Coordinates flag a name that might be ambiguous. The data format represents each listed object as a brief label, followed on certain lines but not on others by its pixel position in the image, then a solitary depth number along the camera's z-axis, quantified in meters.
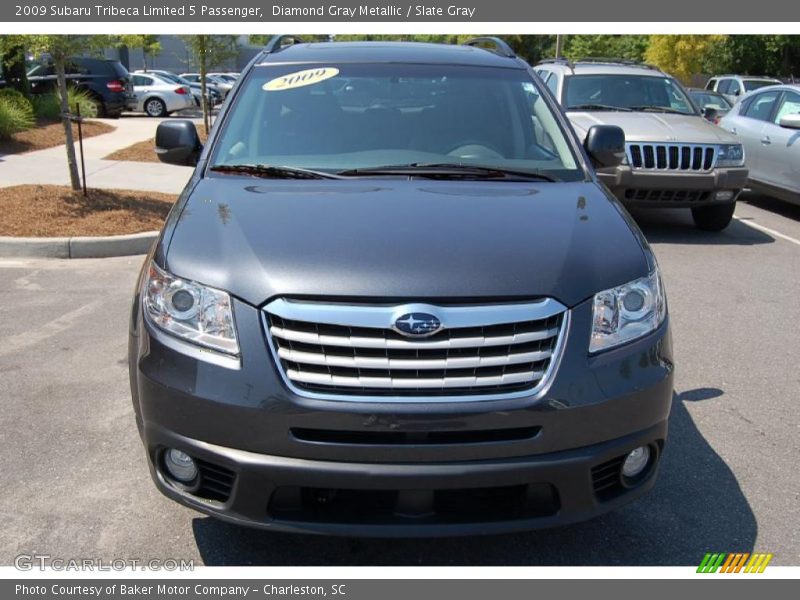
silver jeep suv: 8.69
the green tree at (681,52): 34.38
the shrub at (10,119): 14.02
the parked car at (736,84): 21.42
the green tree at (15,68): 17.07
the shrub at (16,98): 15.56
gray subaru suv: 2.51
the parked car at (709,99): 18.98
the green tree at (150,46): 52.14
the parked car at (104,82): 23.36
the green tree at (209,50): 16.30
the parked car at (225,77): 37.48
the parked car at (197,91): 29.29
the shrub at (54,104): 17.95
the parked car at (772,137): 10.18
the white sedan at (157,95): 27.16
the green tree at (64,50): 8.62
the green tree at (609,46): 44.53
